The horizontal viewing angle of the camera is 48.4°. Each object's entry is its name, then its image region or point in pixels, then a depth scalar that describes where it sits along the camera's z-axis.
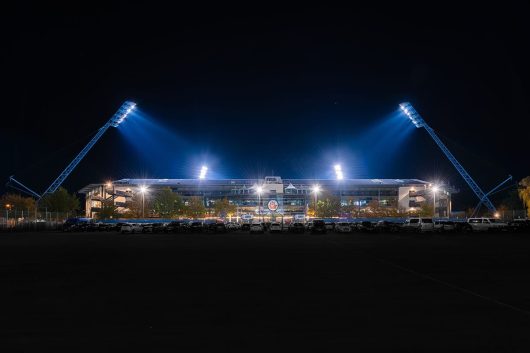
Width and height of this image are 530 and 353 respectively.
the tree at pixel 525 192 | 99.56
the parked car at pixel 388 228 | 69.75
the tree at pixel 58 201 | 137.00
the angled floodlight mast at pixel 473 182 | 144.88
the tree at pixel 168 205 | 141.00
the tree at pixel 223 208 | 155.88
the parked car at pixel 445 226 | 63.36
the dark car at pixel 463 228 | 64.42
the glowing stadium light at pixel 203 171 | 191.48
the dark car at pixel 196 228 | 74.19
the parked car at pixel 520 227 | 61.97
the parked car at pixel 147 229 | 73.59
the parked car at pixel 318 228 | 67.19
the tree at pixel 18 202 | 141.54
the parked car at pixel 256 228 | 70.62
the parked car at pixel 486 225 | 65.44
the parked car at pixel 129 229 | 71.00
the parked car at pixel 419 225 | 64.88
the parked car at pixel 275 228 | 70.94
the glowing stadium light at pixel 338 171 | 177.52
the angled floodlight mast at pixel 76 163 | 138.43
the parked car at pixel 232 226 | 84.75
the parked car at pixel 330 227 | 84.41
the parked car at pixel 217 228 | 73.06
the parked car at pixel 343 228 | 69.69
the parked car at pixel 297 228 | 72.44
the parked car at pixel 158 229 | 72.88
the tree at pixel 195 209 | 145.62
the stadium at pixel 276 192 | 170.12
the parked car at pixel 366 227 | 70.89
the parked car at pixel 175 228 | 73.81
